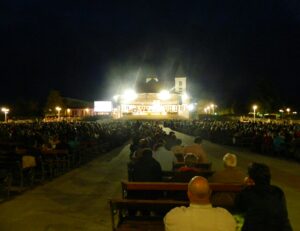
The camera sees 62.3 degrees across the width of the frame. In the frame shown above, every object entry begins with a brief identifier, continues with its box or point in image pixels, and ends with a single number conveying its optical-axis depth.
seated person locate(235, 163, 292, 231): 2.31
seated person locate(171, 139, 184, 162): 6.36
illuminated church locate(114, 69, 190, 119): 46.85
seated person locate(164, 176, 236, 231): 2.00
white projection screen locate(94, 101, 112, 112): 51.31
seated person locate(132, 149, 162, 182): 4.23
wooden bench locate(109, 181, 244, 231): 3.32
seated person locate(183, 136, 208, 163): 6.10
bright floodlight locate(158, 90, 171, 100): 49.46
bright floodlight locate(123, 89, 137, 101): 49.49
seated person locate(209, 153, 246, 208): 3.75
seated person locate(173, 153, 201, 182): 4.07
